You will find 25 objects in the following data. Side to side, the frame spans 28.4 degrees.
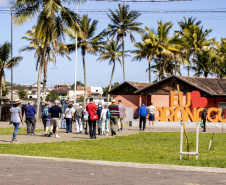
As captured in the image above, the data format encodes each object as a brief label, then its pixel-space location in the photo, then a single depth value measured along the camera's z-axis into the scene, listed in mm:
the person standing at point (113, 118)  22922
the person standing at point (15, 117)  17688
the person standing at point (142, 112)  27750
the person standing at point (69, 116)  24297
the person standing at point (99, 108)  23741
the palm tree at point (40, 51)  47406
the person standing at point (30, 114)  22062
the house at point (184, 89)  43344
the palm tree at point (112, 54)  64938
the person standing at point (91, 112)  20438
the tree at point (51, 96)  120975
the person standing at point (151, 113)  30844
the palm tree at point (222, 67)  41234
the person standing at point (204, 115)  28500
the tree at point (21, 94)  122312
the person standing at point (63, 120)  28688
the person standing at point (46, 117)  21641
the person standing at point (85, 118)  23698
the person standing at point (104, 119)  22489
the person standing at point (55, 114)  21094
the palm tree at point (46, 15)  31922
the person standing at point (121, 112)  26594
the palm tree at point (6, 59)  46375
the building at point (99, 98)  131500
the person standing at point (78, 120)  24312
